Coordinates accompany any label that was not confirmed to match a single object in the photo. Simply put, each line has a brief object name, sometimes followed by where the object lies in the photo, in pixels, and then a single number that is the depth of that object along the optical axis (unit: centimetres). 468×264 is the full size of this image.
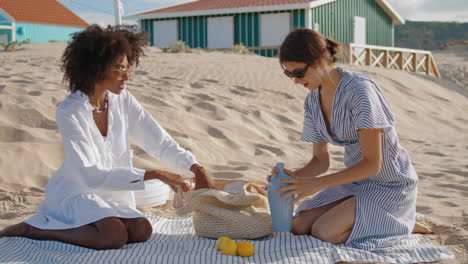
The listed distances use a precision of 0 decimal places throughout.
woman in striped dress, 321
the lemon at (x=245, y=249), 313
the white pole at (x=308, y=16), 1962
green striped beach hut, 1995
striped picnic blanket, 305
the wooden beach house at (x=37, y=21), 2592
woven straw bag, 344
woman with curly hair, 325
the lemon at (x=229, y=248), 313
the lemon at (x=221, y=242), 320
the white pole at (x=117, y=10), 1400
